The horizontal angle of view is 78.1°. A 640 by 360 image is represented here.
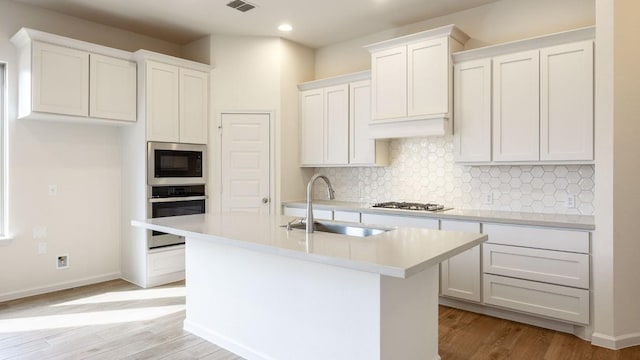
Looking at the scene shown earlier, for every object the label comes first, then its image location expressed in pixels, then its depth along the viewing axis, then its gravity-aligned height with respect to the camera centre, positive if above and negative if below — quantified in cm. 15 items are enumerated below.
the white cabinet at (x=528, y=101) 310 +67
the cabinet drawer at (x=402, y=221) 365 -40
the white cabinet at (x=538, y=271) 295 -72
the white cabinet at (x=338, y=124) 450 +67
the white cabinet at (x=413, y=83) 373 +96
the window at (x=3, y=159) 388 +20
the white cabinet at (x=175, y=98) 429 +92
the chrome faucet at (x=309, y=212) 238 -20
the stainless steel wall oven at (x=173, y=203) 434 -28
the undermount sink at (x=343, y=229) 253 -33
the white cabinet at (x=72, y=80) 368 +99
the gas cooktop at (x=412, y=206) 388 -27
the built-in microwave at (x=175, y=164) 430 +18
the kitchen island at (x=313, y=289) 191 -64
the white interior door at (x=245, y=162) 483 +21
